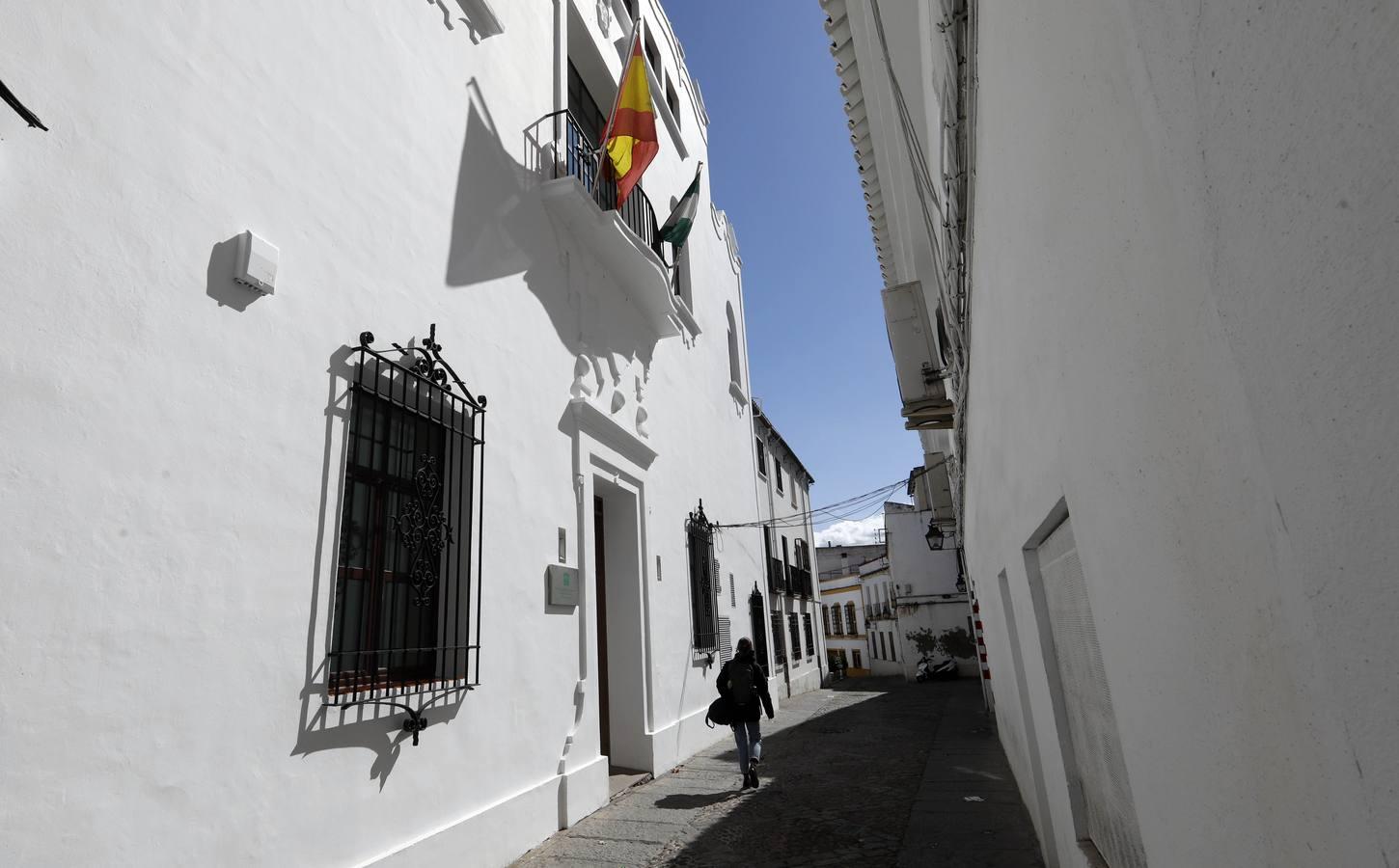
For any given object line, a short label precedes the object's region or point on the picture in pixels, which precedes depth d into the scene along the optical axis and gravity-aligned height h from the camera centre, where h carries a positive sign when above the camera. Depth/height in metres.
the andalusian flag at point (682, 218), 8.93 +4.90
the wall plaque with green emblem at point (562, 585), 5.76 +0.58
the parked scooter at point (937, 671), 24.92 -1.08
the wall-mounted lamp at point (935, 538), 16.26 +2.02
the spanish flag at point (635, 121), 6.89 +4.71
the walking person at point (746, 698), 6.92 -0.42
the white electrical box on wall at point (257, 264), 3.38 +1.82
